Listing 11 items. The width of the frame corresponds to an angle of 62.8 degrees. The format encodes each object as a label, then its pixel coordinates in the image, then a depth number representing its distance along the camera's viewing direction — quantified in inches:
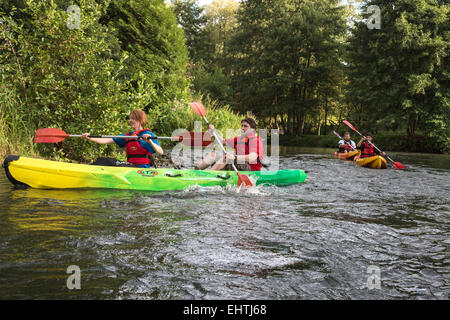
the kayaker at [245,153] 267.6
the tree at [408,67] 760.3
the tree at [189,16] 1441.9
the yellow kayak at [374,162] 415.5
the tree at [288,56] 1105.4
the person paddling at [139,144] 230.8
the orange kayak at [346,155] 511.6
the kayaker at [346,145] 565.2
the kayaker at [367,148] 458.9
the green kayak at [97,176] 210.5
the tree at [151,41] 480.7
